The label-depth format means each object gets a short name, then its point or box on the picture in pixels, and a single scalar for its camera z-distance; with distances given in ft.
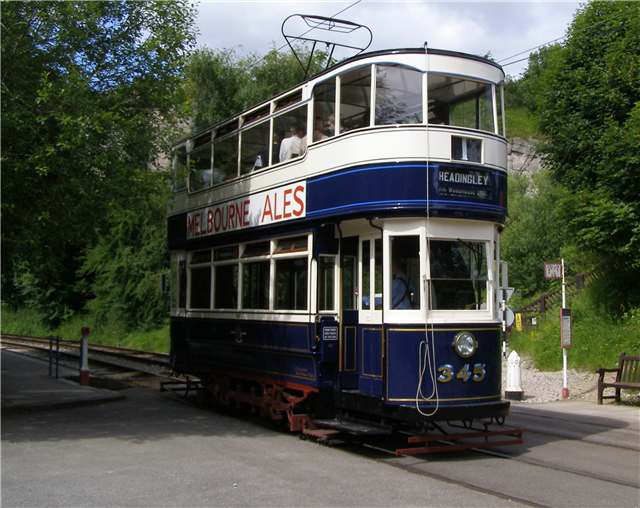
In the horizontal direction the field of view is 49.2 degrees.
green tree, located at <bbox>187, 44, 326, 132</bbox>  101.76
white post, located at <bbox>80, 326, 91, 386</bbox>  52.70
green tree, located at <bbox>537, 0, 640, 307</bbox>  60.13
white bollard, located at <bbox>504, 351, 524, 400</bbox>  46.93
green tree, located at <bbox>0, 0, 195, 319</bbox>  34.09
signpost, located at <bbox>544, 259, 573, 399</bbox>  47.57
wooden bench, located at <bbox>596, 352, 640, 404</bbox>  43.88
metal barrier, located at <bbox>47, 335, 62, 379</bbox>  56.70
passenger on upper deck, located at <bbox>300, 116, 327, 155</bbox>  31.94
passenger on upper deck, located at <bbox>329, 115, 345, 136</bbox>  31.04
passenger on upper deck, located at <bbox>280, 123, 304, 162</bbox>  33.73
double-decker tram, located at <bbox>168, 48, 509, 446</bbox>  27.78
